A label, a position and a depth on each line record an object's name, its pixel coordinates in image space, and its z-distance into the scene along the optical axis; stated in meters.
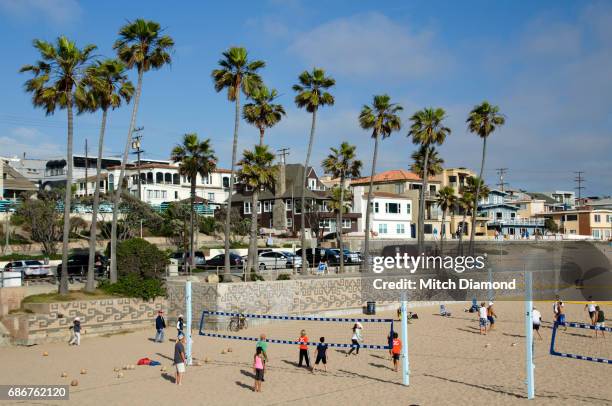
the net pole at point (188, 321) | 20.94
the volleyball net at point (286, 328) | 27.97
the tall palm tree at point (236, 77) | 37.06
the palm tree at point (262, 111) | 40.65
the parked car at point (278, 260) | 44.17
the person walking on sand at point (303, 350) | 20.05
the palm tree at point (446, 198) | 66.56
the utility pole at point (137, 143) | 63.32
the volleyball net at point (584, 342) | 24.14
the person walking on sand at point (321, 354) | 20.14
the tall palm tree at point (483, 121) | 53.69
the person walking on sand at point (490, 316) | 29.58
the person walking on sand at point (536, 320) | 26.27
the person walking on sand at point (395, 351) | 19.69
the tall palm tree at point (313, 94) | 42.19
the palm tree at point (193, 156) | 40.03
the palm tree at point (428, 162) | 53.69
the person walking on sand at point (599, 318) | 27.66
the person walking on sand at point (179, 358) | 18.12
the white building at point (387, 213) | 70.75
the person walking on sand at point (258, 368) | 17.12
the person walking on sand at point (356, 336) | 23.31
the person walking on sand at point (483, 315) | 28.27
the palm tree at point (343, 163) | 49.81
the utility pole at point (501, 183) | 117.09
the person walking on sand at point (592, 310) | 29.41
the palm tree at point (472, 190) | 70.06
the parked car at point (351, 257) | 52.19
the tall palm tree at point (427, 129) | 49.03
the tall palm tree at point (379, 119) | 46.00
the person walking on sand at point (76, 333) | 26.03
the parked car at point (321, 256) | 49.00
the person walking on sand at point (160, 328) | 26.29
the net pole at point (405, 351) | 16.97
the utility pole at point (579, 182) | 143.38
